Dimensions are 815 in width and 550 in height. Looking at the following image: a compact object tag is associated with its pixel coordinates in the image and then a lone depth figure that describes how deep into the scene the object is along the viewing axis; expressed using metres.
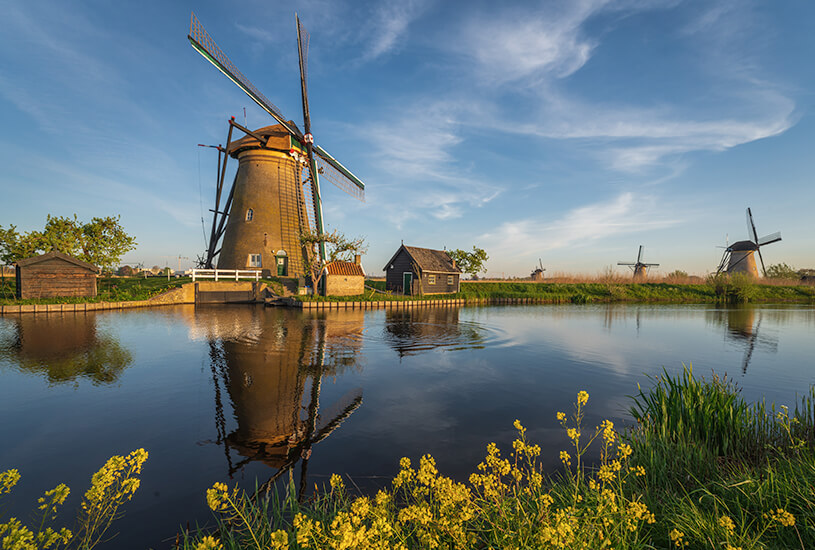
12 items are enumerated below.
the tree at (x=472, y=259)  45.84
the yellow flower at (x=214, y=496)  2.10
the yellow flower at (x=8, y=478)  1.99
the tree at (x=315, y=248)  27.30
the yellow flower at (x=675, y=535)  2.28
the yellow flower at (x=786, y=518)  2.28
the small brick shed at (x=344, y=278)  28.00
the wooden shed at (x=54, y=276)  21.02
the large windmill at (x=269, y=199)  29.84
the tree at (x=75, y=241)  24.72
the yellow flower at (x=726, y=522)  2.33
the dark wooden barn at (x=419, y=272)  33.84
